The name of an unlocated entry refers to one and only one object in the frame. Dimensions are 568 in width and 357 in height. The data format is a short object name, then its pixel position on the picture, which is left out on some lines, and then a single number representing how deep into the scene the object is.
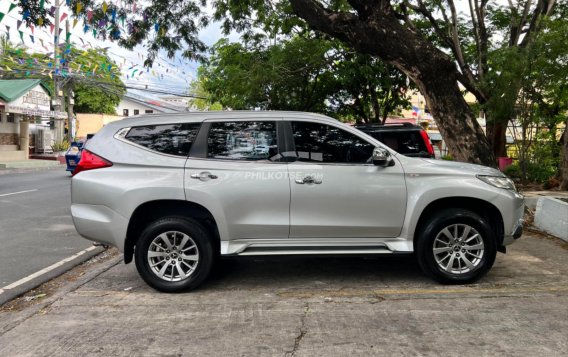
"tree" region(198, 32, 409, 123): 16.81
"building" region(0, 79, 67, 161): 30.41
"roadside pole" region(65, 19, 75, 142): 36.23
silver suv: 5.18
